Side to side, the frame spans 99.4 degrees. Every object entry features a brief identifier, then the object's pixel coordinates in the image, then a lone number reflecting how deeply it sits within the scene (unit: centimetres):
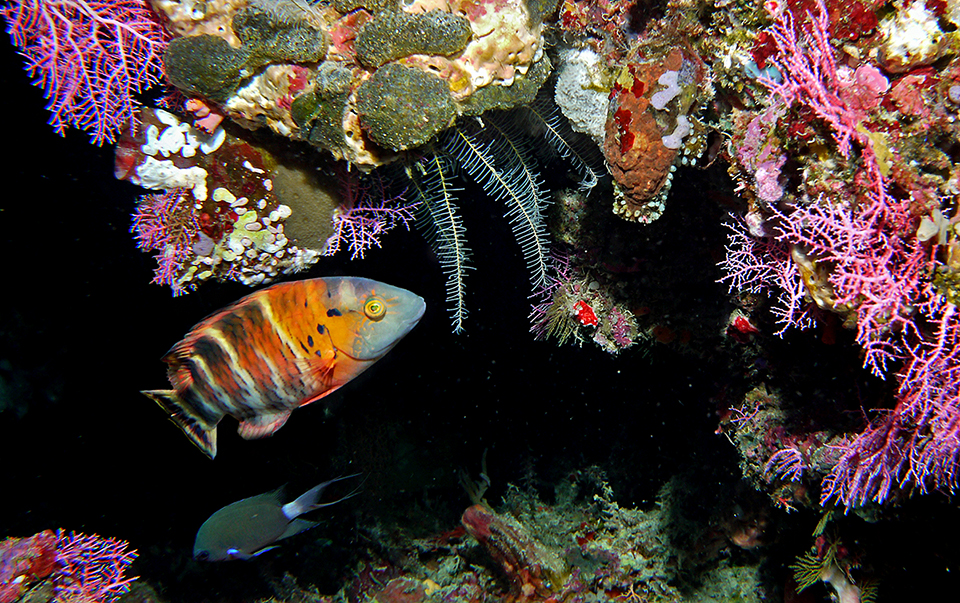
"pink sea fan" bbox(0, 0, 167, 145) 212
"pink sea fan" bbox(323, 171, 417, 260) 301
